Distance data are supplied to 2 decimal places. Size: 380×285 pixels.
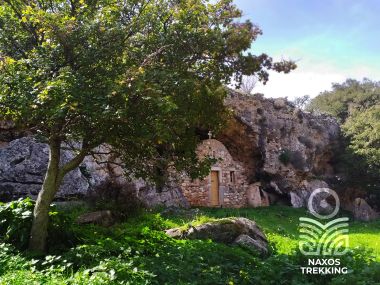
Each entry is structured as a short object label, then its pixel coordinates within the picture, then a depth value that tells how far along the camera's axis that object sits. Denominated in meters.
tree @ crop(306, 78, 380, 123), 35.66
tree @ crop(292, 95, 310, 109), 49.14
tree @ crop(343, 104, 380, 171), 24.02
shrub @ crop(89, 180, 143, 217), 11.73
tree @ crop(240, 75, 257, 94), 35.05
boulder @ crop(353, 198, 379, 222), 22.98
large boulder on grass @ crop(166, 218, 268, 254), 9.02
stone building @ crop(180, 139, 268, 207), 20.48
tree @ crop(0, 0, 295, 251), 6.21
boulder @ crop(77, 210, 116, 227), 10.24
